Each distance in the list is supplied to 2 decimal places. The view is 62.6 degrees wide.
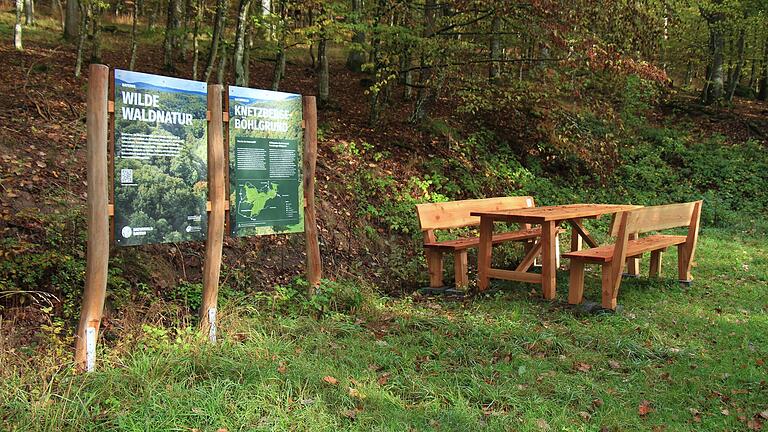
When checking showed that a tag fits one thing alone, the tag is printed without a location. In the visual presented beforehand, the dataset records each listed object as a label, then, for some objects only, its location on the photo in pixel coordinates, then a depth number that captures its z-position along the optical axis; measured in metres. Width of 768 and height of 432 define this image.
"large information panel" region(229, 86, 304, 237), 5.45
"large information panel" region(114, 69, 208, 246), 4.53
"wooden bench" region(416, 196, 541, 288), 7.68
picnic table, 7.07
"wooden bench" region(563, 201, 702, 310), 6.57
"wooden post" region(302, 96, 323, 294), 6.22
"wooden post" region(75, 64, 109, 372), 4.31
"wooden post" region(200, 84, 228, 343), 5.16
